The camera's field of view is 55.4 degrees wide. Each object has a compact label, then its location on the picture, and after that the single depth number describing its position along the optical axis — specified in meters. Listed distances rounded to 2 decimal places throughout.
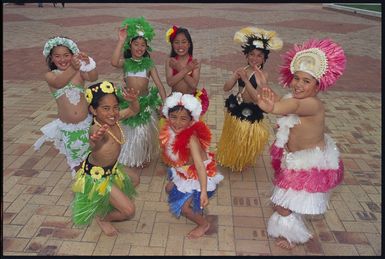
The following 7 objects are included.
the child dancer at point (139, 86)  4.64
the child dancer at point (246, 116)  4.51
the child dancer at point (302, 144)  3.20
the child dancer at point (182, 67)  4.49
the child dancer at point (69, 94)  4.14
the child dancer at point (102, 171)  3.46
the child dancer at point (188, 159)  3.50
